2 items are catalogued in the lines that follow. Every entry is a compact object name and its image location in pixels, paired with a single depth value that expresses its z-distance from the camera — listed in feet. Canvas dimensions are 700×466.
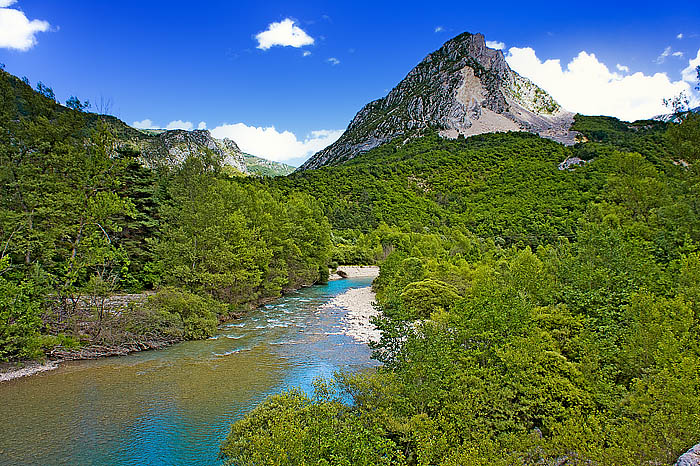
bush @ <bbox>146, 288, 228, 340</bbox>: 76.74
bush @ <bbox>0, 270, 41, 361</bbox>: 56.65
